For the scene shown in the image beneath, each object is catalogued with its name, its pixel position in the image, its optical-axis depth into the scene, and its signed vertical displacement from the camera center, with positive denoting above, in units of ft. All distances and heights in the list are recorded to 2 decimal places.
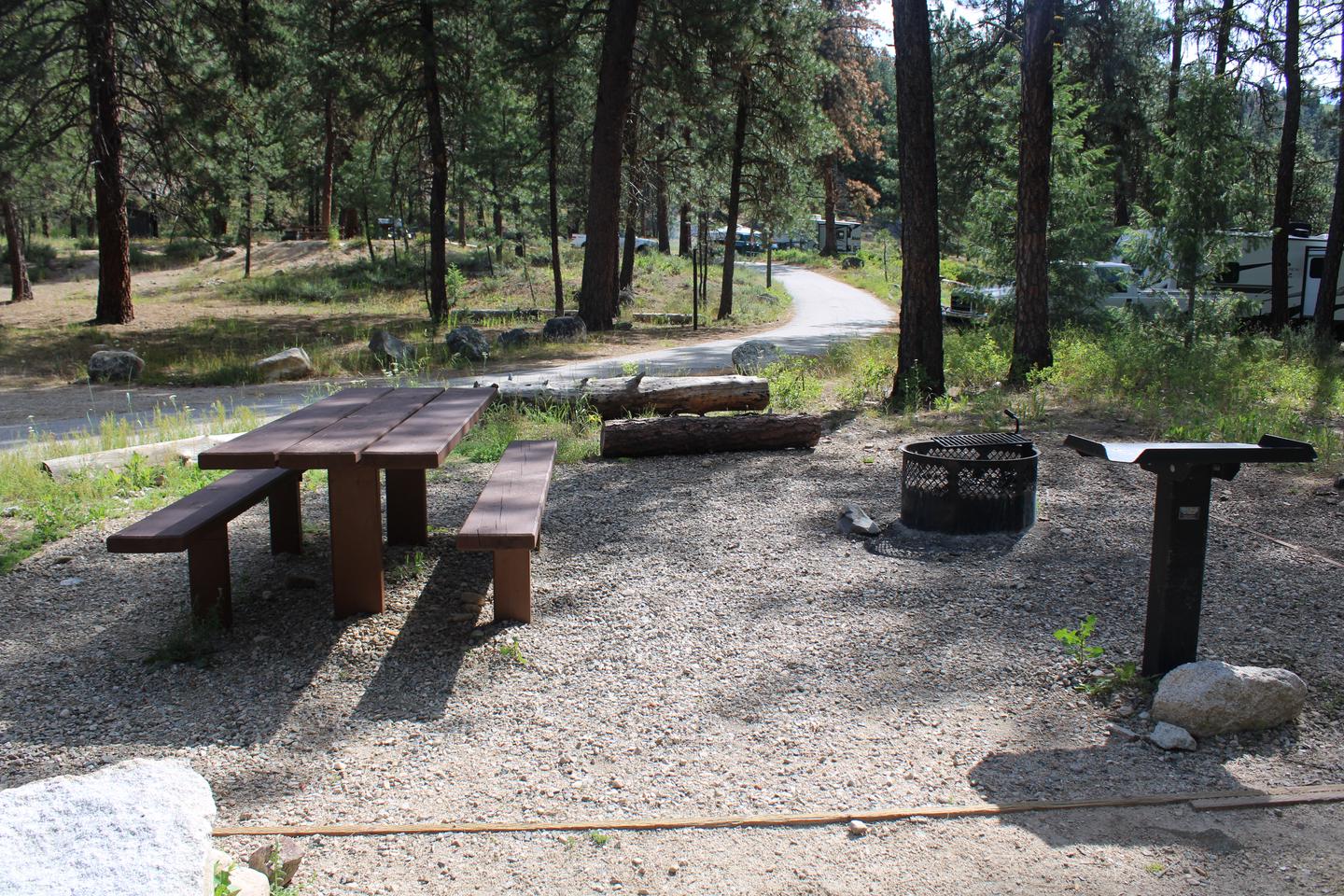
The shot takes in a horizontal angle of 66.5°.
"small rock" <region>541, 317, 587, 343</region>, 61.87 -3.37
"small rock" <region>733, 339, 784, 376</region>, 38.91 -3.31
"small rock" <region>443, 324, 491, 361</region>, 52.70 -3.63
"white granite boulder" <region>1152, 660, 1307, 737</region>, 11.75 -4.80
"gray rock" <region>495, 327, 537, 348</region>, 59.47 -3.82
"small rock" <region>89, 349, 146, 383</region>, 48.55 -4.55
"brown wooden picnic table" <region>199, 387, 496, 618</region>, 13.44 -2.42
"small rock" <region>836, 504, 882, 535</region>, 19.71 -4.73
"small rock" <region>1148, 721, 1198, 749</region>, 11.57 -5.16
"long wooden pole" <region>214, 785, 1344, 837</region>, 10.11 -5.38
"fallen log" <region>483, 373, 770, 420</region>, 29.35 -3.43
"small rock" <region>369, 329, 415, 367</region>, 51.19 -3.92
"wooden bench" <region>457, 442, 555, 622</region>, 13.87 -3.48
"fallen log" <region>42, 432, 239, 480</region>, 24.41 -4.54
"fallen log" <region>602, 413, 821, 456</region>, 26.61 -4.13
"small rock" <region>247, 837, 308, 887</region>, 9.06 -5.21
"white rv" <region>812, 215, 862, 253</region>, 199.72 +7.63
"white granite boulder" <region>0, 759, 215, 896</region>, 6.77 -3.90
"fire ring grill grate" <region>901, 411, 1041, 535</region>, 19.12 -4.01
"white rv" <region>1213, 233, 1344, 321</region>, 62.23 +0.18
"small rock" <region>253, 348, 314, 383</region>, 48.16 -4.44
